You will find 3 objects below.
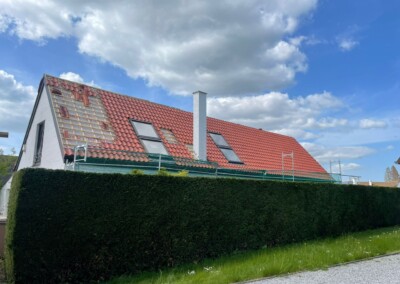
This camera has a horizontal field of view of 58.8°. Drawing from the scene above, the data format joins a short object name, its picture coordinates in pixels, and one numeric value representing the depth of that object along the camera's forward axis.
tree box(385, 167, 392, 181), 80.00
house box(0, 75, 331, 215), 12.10
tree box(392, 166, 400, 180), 78.79
